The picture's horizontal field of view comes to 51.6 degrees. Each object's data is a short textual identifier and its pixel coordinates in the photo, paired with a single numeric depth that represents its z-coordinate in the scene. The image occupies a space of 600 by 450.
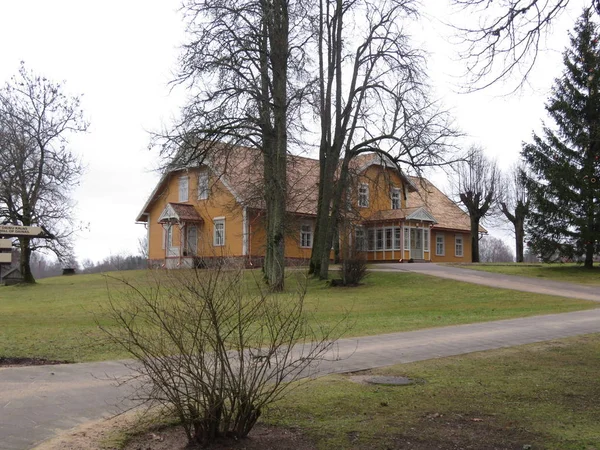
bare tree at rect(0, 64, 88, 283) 36.94
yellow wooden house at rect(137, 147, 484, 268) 36.06
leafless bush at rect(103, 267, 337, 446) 4.93
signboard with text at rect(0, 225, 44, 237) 14.99
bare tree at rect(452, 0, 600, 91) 8.37
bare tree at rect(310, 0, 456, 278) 27.95
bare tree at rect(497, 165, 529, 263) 54.78
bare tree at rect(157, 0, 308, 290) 23.72
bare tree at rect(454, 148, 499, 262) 50.47
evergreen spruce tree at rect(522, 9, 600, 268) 33.12
